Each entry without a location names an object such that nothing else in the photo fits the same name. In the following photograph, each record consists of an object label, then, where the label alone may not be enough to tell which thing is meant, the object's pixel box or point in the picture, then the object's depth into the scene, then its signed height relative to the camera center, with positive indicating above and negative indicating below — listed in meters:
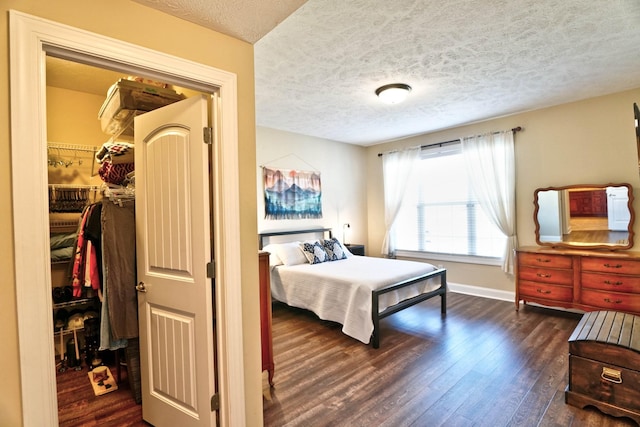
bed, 3.12 -0.82
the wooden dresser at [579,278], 3.17 -0.84
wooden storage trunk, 1.91 -1.08
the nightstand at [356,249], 5.40 -0.67
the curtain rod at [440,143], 4.83 +1.07
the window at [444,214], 4.71 -0.10
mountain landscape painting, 4.66 +0.30
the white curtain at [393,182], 5.38 +0.50
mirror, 3.51 -0.15
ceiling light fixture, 3.13 +1.23
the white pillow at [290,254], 4.18 -0.57
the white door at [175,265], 1.64 -0.28
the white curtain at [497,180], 4.29 +0.39
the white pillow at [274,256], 4.21 -0.59
